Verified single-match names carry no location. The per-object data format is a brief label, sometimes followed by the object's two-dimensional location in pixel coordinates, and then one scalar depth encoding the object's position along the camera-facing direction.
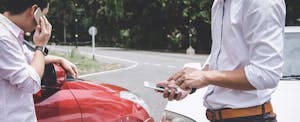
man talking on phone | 2.28
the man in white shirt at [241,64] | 2.02
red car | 3.31
